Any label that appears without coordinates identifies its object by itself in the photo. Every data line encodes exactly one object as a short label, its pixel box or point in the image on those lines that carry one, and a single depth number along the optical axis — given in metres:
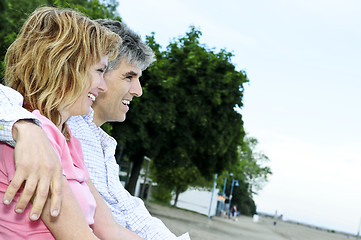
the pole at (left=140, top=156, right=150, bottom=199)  26.47
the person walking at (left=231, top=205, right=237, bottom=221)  60.41
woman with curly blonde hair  1.72
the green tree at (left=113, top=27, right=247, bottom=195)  20.44
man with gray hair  1.25
